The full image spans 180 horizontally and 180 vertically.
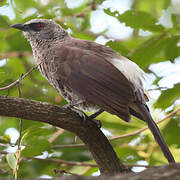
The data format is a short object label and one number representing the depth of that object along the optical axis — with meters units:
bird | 7.04
